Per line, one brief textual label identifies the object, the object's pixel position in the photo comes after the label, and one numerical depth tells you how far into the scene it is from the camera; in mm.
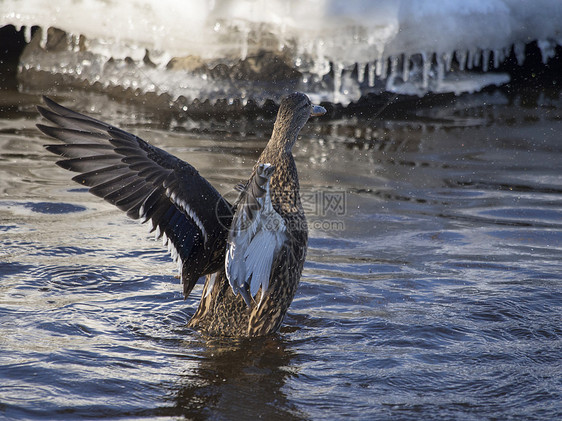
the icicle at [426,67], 18516
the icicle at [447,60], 18906
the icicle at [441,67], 19014
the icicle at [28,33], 19109
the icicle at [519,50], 19531
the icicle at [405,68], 18328
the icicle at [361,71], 18047
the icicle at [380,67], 17953
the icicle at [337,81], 18062
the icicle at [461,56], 18906
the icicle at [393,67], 18344
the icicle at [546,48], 19750
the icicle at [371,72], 18016
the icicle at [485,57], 19298
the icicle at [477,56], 19172
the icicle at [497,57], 19495
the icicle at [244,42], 18078
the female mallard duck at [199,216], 7973
